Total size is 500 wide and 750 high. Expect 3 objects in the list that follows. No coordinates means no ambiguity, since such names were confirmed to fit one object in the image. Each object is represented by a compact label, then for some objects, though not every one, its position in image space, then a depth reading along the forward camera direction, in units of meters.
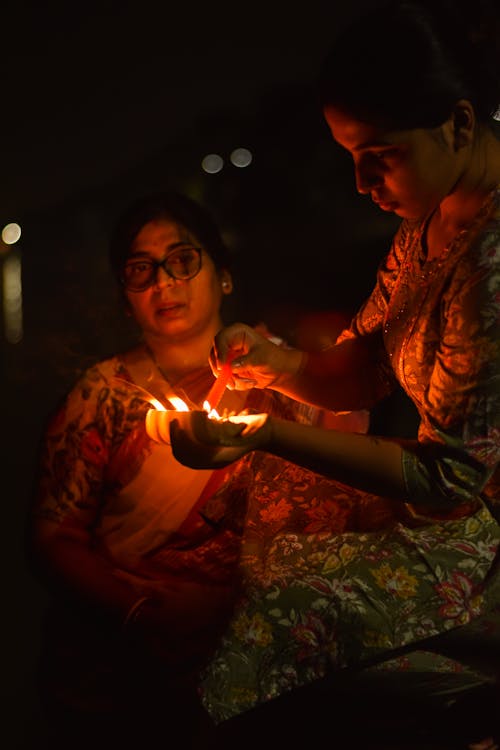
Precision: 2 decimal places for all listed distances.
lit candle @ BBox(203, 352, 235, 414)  1.52
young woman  1.34
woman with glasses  1.75
